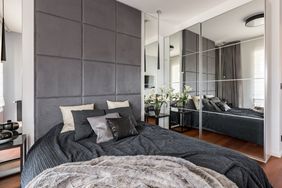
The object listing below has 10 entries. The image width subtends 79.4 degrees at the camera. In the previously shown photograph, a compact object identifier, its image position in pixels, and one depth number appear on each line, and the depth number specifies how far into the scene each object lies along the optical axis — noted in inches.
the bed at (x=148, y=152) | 50.3
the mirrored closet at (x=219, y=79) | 110.0
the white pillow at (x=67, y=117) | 89.2
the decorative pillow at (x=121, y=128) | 81.4
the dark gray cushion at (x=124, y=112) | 100.3
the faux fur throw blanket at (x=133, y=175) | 39.8
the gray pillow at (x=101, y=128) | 79.0
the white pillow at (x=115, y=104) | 111.7
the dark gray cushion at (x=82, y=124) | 81.6
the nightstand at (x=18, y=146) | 72.1
